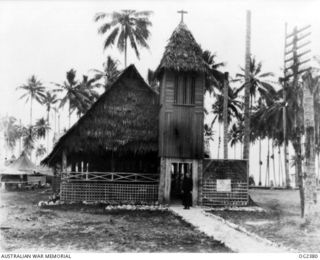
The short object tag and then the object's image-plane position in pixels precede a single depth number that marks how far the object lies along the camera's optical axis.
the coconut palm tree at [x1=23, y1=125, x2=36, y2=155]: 55.68
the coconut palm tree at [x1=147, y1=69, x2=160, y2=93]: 39.73
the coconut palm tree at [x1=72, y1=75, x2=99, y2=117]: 46.69
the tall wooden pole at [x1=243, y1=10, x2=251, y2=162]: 22.67
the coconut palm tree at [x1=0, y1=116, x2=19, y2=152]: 50.48
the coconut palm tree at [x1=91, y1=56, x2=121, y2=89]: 43.25
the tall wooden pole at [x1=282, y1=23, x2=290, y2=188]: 35.50
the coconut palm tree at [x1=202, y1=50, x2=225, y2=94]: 34.49
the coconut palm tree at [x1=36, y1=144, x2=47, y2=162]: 79.62
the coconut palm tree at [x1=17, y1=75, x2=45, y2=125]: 52.78
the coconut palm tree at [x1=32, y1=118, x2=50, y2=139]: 63.66
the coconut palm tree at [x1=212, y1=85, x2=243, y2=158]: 38.91
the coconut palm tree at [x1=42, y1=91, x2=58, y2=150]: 58.76
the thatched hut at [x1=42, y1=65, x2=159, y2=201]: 20.00
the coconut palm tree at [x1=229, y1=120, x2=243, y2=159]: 54.04
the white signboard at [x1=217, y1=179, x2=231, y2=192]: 19.56
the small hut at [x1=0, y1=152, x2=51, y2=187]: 36.32
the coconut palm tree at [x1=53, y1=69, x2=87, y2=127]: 46.72
